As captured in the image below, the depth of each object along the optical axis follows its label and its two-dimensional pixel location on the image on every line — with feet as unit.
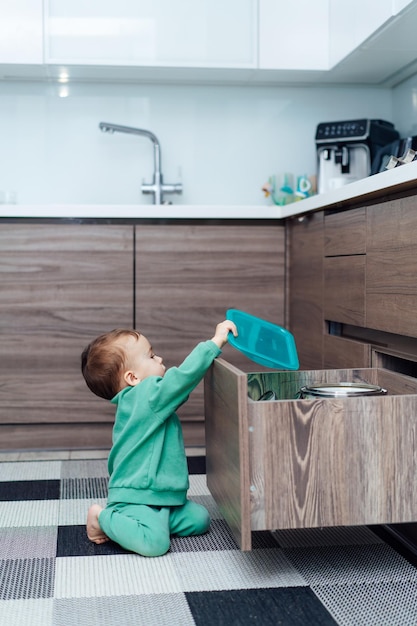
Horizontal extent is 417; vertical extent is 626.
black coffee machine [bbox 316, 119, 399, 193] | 9.38
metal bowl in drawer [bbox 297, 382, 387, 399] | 5.19
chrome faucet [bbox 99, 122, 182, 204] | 10.12
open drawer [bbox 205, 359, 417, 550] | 4.65
